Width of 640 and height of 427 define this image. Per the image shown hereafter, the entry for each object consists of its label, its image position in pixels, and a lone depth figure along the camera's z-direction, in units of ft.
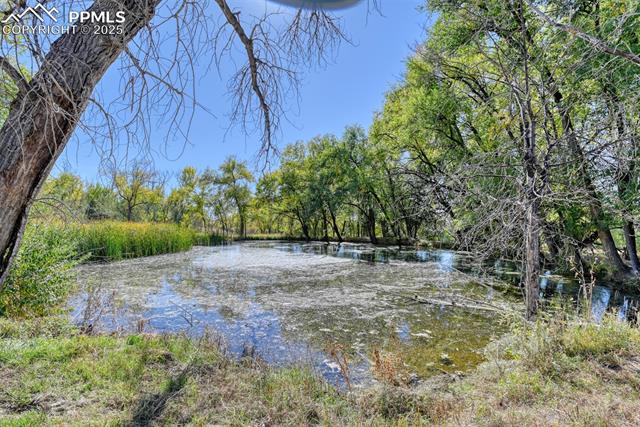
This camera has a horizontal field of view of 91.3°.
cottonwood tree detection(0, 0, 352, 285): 4.14
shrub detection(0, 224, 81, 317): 12.66
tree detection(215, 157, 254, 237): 100.10
